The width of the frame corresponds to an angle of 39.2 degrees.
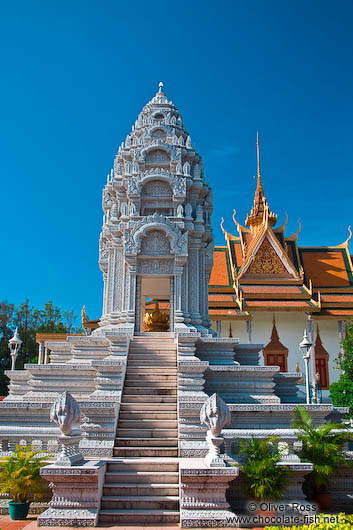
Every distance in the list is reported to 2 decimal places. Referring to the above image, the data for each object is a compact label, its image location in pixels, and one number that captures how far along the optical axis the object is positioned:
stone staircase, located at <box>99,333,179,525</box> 7.33
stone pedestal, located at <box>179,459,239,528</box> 6.95
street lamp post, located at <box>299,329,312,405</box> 12.83
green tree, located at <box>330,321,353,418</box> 18.42
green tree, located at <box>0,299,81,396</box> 34.69
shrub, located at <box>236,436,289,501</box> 7.39
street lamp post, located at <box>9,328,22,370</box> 16.48
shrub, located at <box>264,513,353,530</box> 4.54
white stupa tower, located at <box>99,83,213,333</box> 13.71
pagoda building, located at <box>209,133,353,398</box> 26.20
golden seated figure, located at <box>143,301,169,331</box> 17.80
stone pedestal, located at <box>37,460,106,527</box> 6.95
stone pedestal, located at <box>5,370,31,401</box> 12.92
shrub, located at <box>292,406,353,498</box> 8.08
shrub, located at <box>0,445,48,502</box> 7.37
